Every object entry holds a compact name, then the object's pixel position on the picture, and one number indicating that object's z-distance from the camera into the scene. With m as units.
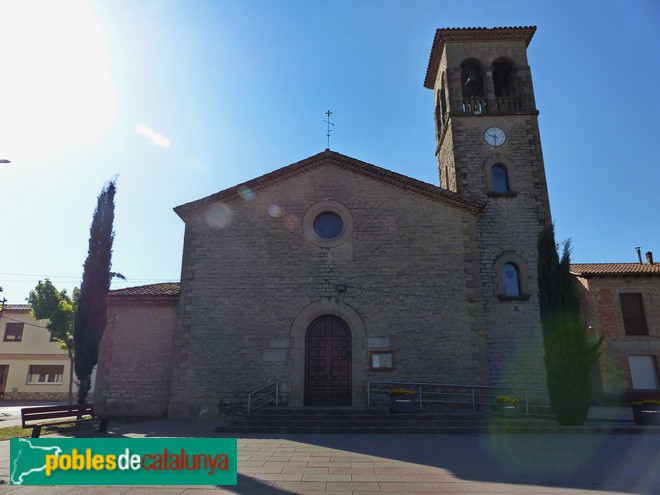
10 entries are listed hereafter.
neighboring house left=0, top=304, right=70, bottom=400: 28.19
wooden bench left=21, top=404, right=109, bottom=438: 9.92
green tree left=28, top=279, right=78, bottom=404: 24.09
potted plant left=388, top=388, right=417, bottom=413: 11.16
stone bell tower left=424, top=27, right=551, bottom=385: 13.57
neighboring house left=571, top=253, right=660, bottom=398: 18.50
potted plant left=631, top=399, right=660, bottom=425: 10.39
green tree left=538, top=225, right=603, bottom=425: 10.46
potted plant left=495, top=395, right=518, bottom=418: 10.80
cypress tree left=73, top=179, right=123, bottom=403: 14.22
